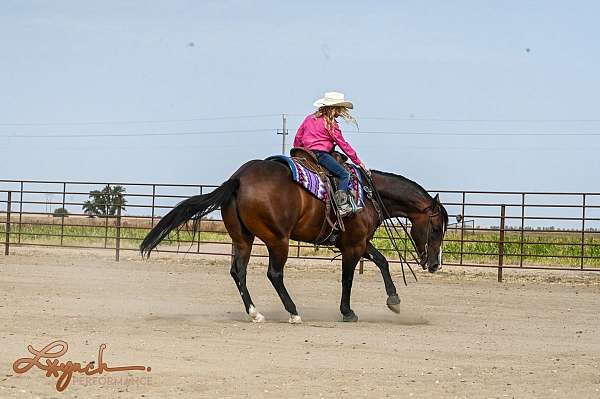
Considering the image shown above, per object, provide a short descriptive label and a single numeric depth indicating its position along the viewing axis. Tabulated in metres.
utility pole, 110.25
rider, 19.14
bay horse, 17.87
